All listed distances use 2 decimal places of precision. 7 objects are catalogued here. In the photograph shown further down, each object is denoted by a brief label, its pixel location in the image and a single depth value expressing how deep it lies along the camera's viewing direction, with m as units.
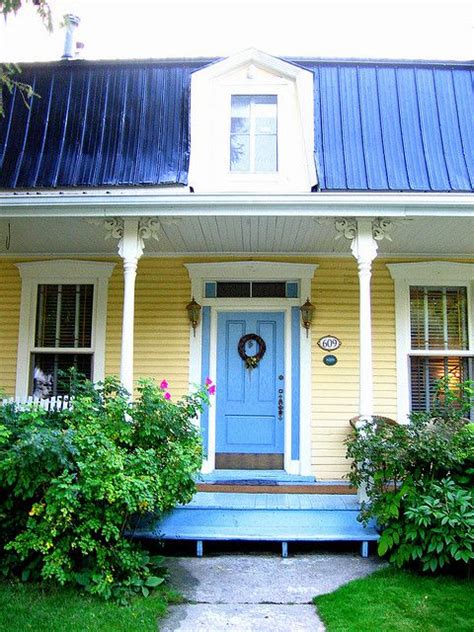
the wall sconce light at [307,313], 6.07
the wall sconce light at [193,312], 6.14
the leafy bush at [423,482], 3.80
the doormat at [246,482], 5.55
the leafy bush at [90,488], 3.50
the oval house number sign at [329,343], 6.11
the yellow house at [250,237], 5.06
